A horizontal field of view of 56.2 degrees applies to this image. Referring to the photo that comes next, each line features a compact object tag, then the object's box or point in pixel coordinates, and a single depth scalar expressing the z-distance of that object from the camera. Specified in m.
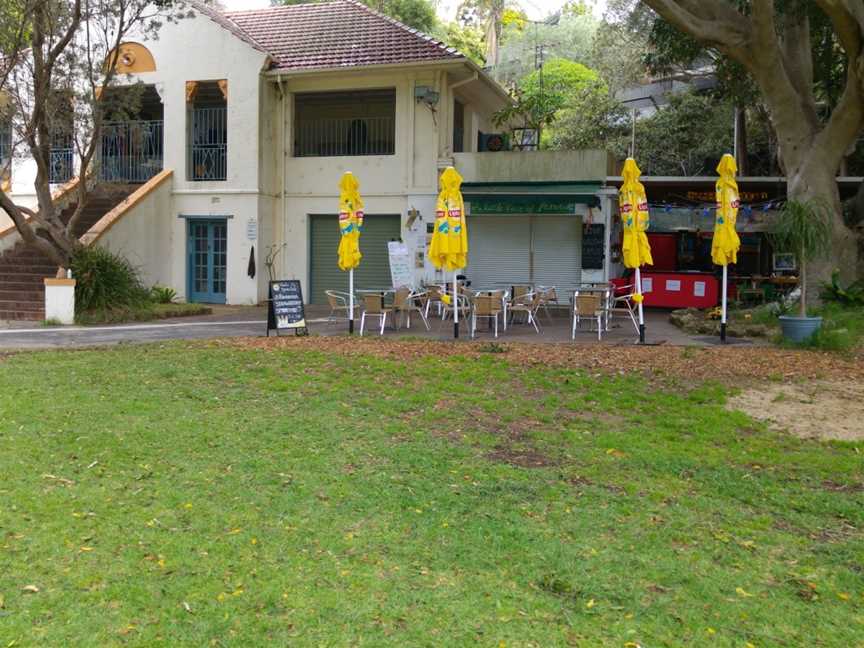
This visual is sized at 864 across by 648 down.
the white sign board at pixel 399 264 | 16.36
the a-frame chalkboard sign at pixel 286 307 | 12.28
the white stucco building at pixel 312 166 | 18.16
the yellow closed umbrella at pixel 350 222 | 13.00
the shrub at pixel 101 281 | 15.12
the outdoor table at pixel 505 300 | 13.72
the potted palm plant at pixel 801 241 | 11.36
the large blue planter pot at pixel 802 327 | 11.39
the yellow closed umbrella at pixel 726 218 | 12.07
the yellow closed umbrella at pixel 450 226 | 12.38
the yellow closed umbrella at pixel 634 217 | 12.23
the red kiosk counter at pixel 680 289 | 18.00
